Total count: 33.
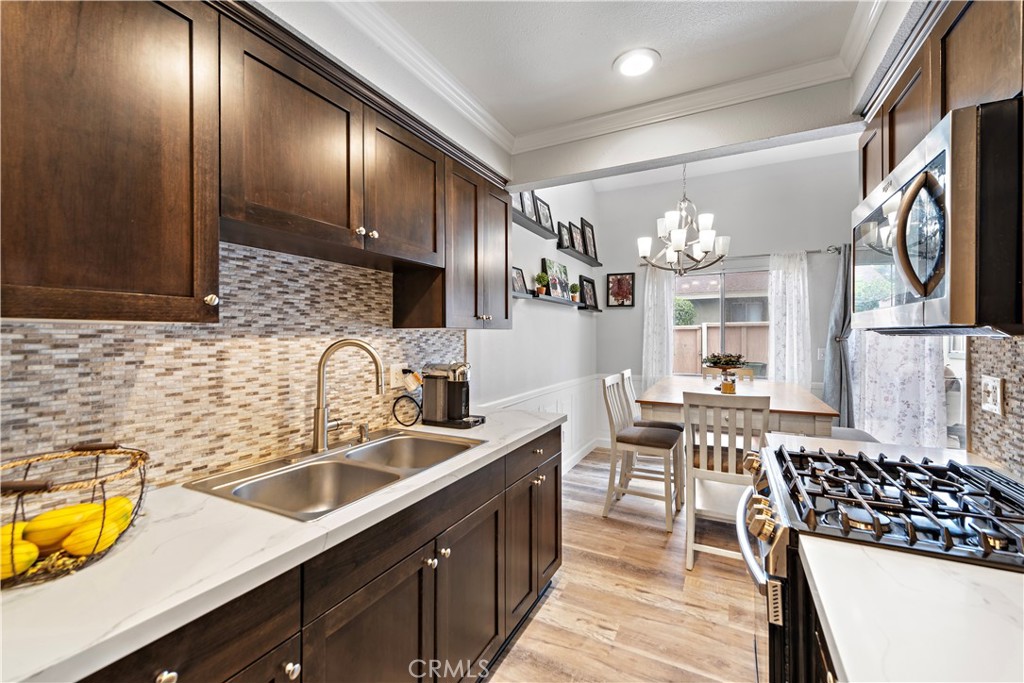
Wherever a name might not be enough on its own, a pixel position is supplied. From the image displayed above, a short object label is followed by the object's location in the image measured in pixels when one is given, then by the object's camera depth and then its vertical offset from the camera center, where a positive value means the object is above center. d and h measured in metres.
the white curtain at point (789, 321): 4.12 +0.17
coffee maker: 1.98 -0.27
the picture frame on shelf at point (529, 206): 3.14 +1.01
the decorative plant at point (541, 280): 3.44 +0.48
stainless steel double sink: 1.26 -0.46
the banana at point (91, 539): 0.76 -0.37
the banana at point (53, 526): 0.75 -0.34
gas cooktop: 0.83 -0.40
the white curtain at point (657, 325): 4.68 +0.15
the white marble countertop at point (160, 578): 0.60 -0.43
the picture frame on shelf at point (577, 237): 4.22 +1.04
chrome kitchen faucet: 1.53 -0.19
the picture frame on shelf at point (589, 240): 4.54 +1.10
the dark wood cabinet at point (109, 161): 0.75 +0.37
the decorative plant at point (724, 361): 3.51 -0.19
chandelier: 3.03 +0.73
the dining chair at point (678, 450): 3.14 -0.85
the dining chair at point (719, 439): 2.40 -0.59
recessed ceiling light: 1.66 +1.12
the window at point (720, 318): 4.45 +0.23
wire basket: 0.72 -0.35
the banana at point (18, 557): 0.69 -0.37
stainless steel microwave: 0.77 +0.22
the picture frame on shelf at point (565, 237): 3.80 +0.95
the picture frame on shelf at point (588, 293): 4.43 +0.50
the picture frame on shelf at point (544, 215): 3.37 +1.03
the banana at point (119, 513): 0.81 -0.34
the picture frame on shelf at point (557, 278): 3.65 +0.55
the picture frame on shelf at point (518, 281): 3.08 +0.43
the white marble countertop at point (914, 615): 0.57 -0.44
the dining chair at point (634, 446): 2.95 -0.78
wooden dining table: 2.45 -0.42
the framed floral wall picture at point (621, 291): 4.88 +0.56
